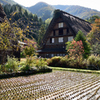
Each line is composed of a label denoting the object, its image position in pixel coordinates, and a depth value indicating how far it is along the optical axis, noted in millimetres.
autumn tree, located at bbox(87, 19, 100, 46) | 23817
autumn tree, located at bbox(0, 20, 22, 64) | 9156
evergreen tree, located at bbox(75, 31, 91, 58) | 18302
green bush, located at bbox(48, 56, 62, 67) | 17091
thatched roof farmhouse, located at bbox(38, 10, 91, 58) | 25886
